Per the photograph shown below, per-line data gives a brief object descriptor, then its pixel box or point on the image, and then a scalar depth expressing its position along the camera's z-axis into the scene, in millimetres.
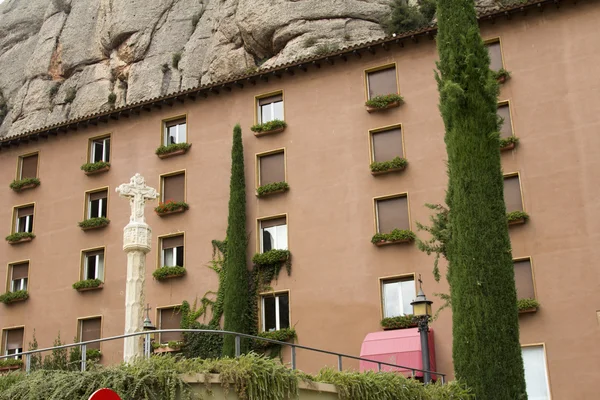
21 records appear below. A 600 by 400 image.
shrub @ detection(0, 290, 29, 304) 34406
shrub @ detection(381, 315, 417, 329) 26719
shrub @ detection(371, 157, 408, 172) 28766
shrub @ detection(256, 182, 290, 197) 30500
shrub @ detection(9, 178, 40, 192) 36406
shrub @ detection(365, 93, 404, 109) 29672
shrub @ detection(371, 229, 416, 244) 27703
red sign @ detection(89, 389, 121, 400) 9442
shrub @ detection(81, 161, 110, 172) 34938
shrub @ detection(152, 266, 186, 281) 31312
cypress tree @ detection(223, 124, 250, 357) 28938
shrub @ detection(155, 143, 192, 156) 33188
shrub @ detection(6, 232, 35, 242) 35469
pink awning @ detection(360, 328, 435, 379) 25344
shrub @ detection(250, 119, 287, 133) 31500
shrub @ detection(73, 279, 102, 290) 32812
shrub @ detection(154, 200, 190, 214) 32156
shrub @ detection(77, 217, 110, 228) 33812
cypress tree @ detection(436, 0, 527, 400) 16719
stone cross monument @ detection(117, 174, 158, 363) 20438
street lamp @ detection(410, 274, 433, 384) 18109
